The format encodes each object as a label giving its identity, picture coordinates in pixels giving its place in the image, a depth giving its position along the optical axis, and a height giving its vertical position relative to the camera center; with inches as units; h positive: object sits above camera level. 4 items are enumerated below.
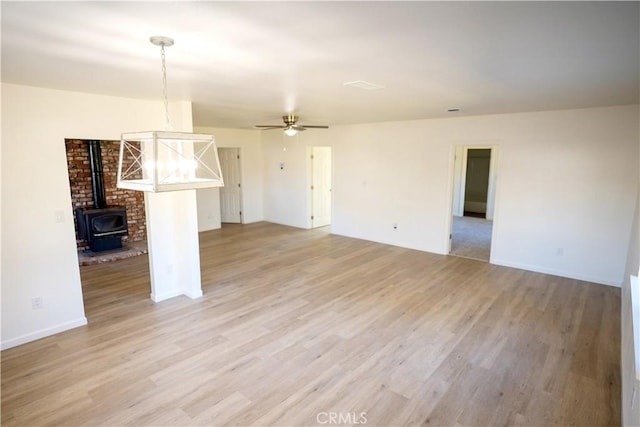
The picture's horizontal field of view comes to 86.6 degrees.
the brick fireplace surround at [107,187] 246.7 -18.4
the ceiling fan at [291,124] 209.3 +24.5
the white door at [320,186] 331.3 -22.2
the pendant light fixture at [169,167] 72.5 -1.0
